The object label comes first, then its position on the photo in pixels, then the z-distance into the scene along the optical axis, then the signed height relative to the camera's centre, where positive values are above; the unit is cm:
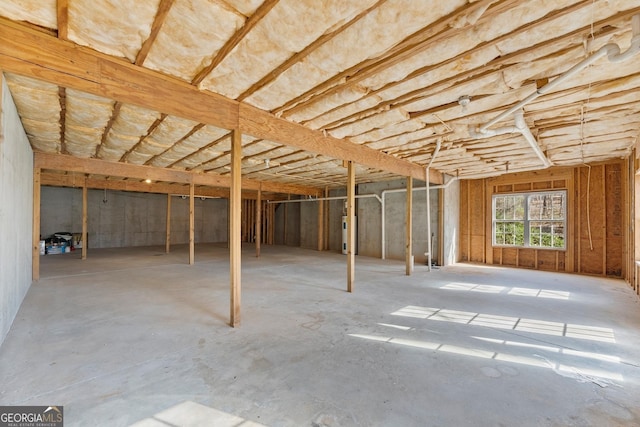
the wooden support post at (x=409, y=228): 589 -25
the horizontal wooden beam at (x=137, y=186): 729 +92
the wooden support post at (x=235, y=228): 311 -14
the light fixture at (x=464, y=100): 283 +118
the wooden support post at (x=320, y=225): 1066 -35
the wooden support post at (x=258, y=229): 886 -43
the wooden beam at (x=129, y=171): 544 +102
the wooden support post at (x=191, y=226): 733 -28
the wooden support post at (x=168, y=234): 924 -62
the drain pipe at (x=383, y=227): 864 -34
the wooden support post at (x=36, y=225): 518 -18
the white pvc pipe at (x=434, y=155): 434 +105
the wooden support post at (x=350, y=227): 459 -18
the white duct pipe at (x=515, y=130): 322 +107
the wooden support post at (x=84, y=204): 740 +30
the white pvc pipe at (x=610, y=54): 172 +107
